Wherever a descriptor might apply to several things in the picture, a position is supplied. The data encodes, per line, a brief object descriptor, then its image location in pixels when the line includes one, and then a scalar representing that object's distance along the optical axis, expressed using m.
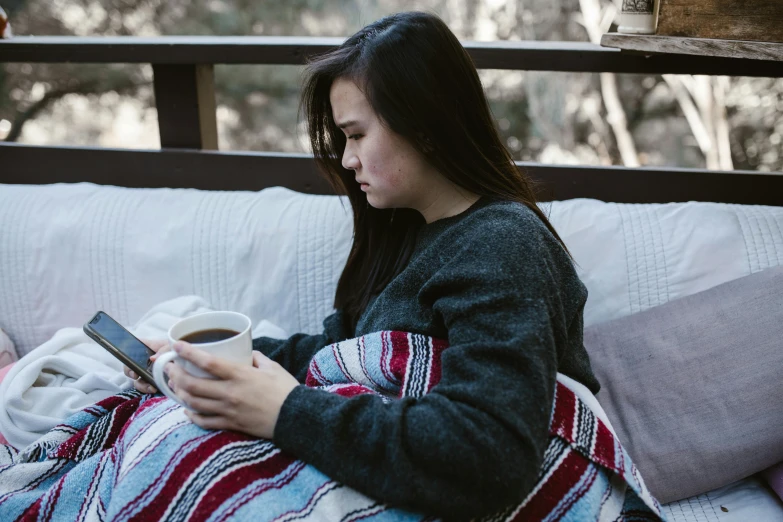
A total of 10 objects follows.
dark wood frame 1.67
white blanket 1.22
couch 1.43
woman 0.80
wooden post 1.87
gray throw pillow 1.15
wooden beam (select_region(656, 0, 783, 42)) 1.35
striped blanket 0.83
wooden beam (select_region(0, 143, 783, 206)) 1.70
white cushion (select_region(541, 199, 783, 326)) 1.40
